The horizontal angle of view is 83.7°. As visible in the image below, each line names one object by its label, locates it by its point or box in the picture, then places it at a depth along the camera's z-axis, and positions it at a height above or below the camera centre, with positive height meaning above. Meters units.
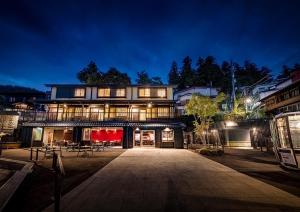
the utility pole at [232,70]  27.18 +10.28
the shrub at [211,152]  14.14 -1.50
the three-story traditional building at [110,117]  20.89 +2.29
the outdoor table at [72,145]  16.64 -1.06
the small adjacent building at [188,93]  37.03 +9.41
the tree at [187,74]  46.46 +17.35
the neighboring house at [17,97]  38.35 +9.13
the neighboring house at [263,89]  25.86 +7.57
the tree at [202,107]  15.98 +2.57
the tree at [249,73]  43.44 +17.62
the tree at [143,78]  46.91 +15.82
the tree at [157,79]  49.14 +16.06
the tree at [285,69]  45.31 +18.02
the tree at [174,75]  51.50 +19.10
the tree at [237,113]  24.70 +3.04
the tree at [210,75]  45.76 +16.14
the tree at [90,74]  40.57 +14.85
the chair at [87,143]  21.54 -1.08
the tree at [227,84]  42.72 +12.77
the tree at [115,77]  41.06 +14.27
